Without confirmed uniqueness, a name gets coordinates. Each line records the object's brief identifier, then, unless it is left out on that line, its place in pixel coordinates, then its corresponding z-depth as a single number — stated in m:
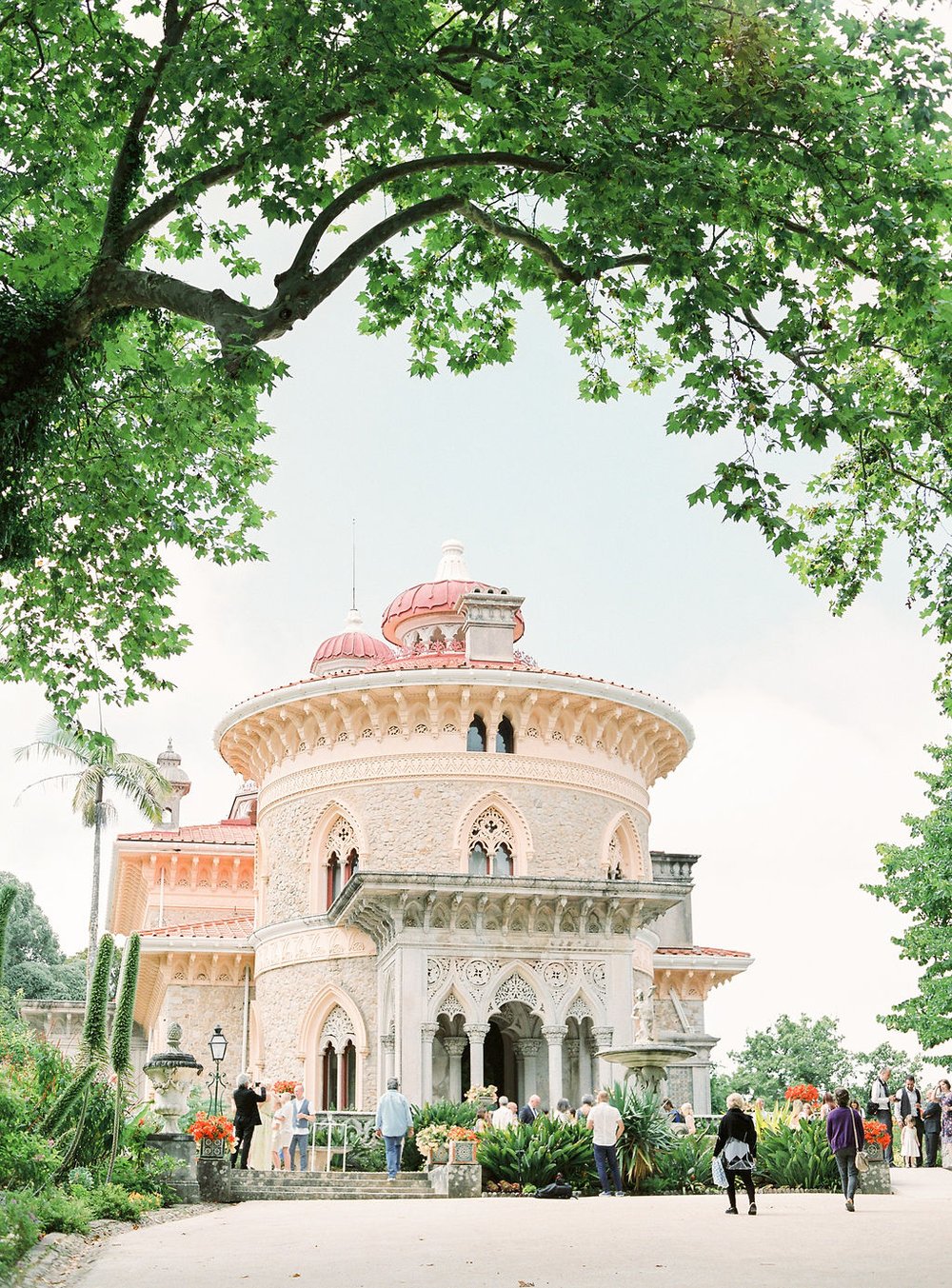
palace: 26.88
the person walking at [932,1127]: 26.06
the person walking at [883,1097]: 24.08
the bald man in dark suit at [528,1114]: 22.64
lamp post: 24.92
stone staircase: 19.53
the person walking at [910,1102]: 27.09
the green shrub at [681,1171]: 19.75
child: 27.03
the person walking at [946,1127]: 24.23
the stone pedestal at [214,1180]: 18.22
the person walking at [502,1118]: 21.69
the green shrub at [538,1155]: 19.08
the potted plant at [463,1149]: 18.75
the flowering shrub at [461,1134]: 19.03
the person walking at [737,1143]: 15.30
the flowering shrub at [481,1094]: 23.94
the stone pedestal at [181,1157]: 17.88
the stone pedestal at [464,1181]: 18.70
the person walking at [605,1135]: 17.88
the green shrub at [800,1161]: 19.67
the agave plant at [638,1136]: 19.47
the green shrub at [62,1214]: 12.13
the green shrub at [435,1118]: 22.30
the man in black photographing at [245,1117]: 20.47
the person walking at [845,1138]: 15.33
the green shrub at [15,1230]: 9.34
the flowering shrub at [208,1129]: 18.41
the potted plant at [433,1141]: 20.05
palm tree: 44.91
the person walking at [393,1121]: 20.44
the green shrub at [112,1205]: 14.56
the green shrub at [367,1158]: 22.70
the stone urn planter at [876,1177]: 18.70
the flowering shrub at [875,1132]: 19.31
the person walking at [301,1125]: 22.52
